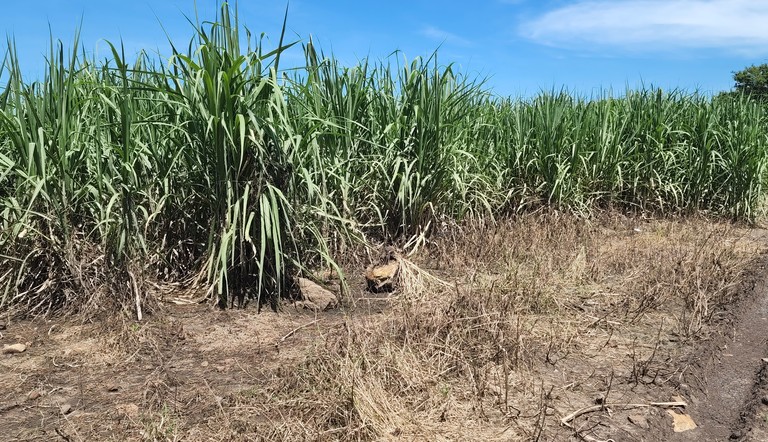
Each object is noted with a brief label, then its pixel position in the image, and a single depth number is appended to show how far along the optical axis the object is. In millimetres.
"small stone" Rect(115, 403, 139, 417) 2133
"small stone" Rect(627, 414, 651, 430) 2238
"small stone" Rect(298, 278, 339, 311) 3316
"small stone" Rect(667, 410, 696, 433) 2271
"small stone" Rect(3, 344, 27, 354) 2721
